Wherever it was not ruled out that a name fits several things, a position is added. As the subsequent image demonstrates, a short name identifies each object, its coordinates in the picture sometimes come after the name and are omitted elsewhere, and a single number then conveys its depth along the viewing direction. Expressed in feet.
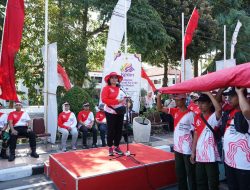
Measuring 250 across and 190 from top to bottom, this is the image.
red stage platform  15.61
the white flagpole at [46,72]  30.86
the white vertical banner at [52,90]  30.55
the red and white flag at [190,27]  42.63
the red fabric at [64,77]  34.48
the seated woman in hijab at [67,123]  28.99
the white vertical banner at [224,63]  45.13
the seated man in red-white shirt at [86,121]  30.40
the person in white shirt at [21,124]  25.75
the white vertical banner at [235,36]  48.48
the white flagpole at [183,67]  41.74
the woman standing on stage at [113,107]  19.03
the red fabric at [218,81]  9.82
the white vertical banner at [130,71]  34.42
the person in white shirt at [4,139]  25.36
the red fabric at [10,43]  26.25
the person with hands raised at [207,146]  12.73
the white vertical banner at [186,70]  42.11
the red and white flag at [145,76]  43.84
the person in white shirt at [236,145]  10.84
